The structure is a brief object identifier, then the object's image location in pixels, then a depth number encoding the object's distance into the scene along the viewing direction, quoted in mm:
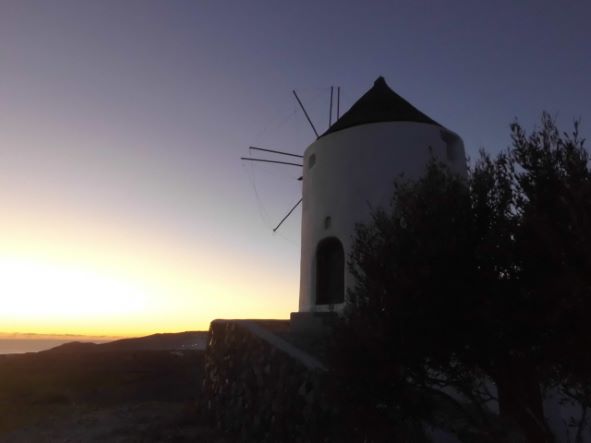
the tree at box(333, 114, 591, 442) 5422
